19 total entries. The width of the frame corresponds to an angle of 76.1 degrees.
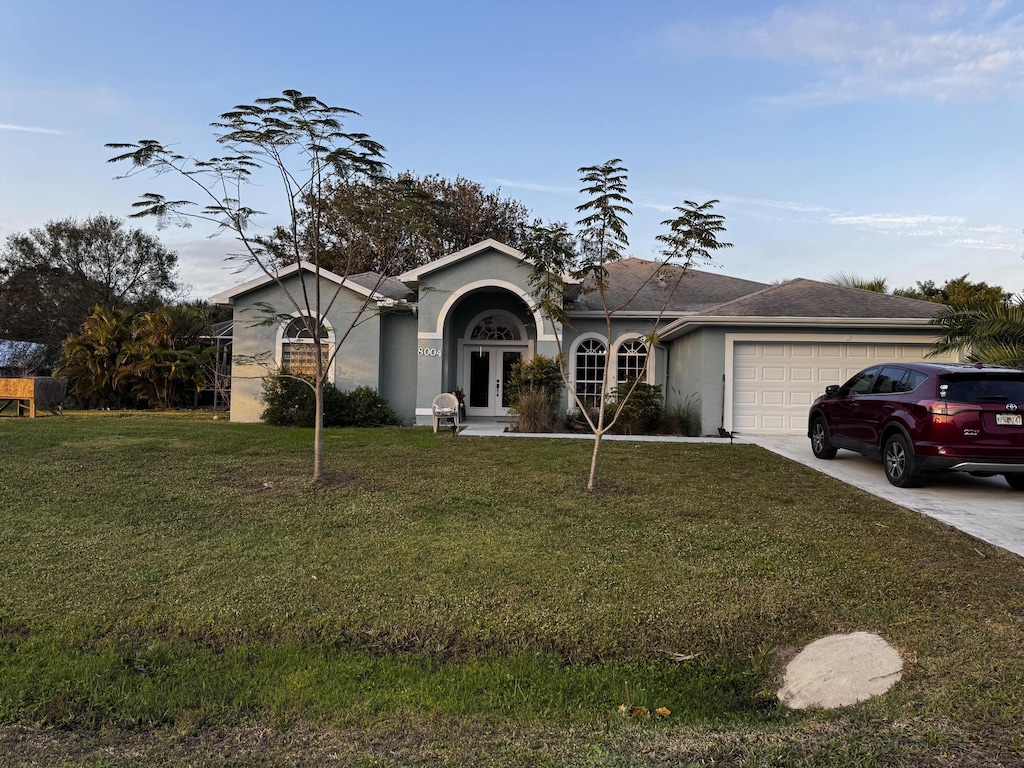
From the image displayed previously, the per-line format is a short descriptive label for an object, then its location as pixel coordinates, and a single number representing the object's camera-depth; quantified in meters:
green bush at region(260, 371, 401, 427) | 16.45
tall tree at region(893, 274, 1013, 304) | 29.56
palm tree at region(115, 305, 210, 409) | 22.11
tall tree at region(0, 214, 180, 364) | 34.47
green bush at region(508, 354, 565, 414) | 16.83
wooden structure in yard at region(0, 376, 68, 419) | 18.30
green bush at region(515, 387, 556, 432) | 15.73
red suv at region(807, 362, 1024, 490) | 7.91
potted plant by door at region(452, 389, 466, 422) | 18.67
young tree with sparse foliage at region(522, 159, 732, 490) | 7.80
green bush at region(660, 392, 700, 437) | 15.35
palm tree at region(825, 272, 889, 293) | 24.61
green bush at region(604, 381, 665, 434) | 15.72
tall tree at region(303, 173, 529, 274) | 32.00
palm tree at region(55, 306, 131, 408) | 22.23
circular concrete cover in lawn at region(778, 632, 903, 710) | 3.60
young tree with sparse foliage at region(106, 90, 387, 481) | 7.73
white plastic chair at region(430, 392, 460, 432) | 15.24
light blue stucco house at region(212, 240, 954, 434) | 14.60
